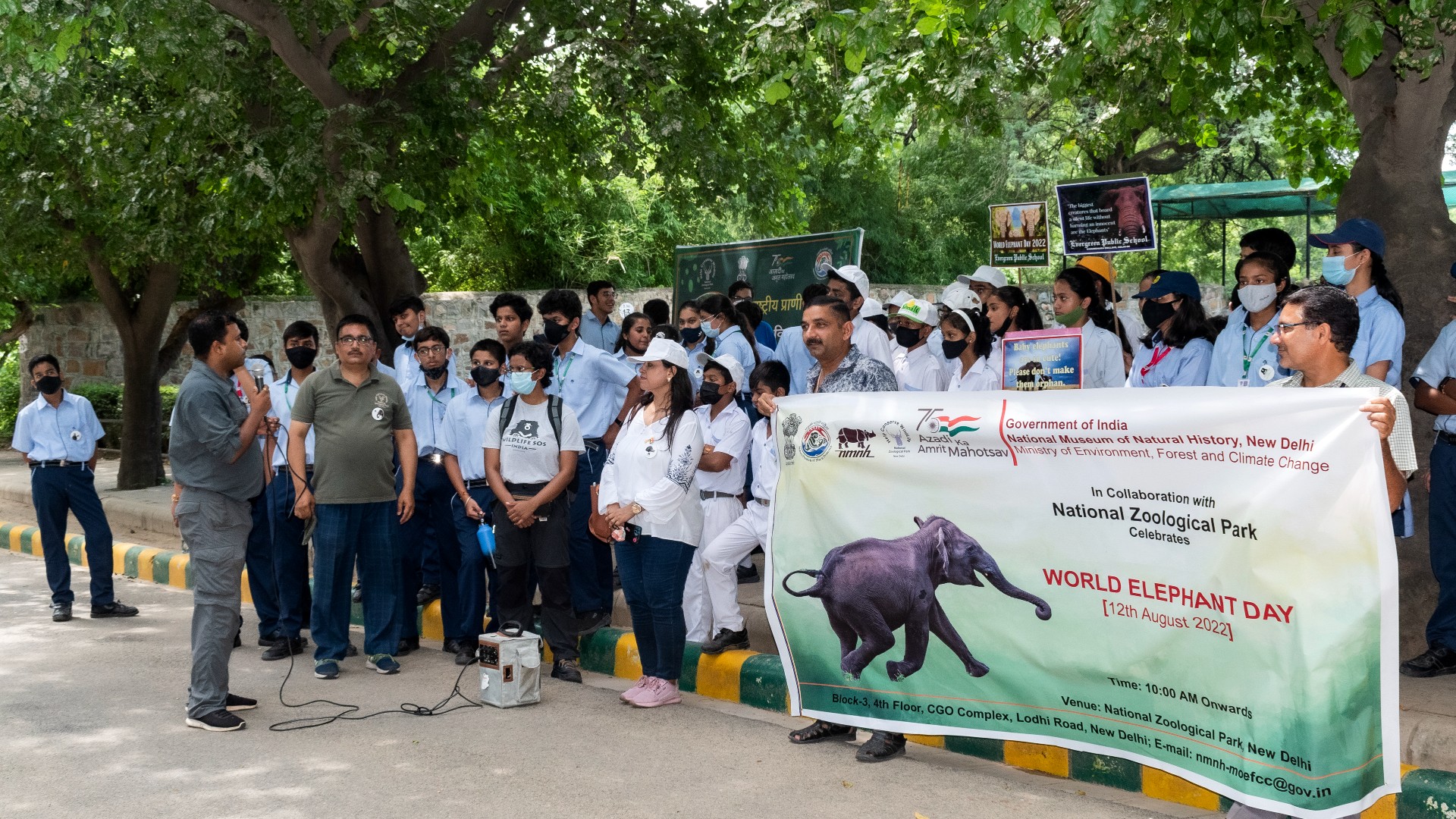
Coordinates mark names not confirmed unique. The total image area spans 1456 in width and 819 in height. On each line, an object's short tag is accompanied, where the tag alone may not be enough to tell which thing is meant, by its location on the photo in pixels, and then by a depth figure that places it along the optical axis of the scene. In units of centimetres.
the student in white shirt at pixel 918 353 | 784
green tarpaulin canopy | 1764
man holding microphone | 647
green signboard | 1137
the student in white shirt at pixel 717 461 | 712
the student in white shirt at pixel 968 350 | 736
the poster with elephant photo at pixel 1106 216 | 1241
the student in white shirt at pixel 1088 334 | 744
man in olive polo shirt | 758
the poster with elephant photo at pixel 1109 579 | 410
